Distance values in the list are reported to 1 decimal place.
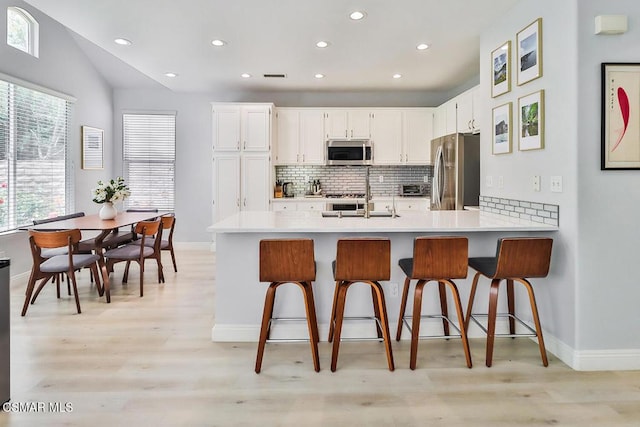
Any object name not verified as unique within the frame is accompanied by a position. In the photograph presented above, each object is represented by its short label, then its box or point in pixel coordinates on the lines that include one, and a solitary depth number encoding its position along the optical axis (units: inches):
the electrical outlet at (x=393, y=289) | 118.1
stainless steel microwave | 241.4
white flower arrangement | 173.6
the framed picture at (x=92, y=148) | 237.5
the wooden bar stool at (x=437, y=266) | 95.7
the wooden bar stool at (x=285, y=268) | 94.2
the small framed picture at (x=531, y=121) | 108.2
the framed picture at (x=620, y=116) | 95.4
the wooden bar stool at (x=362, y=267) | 94.7
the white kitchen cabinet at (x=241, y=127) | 237.1
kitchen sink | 142.0
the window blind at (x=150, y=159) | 265.4
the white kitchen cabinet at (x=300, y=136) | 244.8
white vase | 176.9
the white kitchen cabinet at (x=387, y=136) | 244.2
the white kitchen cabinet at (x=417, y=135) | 243.3
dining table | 151.8
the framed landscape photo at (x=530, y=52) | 108.4
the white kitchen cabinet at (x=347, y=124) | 244.1
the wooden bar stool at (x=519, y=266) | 96.0
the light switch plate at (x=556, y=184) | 101.7
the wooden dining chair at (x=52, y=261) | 135.3
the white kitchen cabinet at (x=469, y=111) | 171.0
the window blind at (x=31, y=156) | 183.3
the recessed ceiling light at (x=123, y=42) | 153.7
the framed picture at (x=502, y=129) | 125.8
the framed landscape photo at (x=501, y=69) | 126.1
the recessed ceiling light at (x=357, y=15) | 128.4
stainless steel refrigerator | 177.0
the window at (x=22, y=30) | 183.9
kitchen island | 115.2
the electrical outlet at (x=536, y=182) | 111.0
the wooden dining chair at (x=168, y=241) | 183.3
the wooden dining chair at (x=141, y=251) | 163.6
